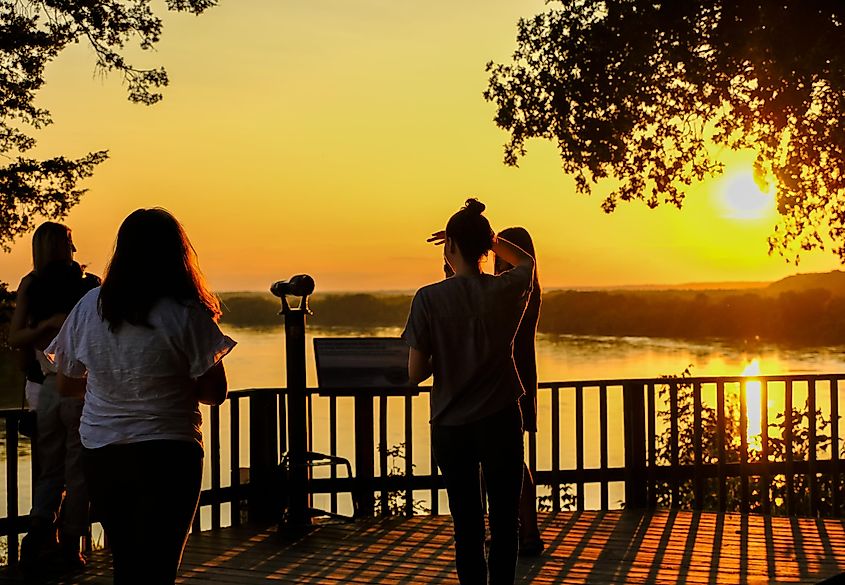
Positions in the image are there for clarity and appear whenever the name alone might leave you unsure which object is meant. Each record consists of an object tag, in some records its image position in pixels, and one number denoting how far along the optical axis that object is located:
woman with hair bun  4.18
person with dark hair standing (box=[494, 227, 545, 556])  5.39
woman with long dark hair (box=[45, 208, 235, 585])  3.35
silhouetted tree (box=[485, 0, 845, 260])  11.55
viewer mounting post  7.20
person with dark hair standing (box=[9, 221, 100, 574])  5.64
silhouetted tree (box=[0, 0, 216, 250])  16.92
